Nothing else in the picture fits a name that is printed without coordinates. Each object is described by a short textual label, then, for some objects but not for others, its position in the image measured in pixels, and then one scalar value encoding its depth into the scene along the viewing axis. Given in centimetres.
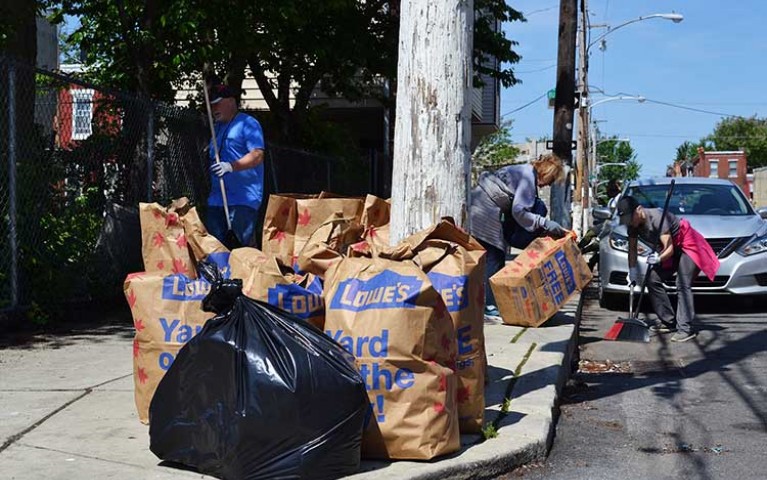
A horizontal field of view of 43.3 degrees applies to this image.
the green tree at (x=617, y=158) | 12644
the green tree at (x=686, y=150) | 13662
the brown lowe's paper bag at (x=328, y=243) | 480
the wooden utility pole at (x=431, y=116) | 548
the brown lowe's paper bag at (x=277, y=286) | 448
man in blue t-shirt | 683
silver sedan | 1081
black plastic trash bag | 395
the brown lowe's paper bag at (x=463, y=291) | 474
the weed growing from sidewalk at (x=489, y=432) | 492
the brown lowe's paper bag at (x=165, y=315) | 467
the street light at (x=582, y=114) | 3033
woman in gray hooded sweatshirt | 883
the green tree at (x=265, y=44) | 1181
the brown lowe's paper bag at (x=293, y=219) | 538
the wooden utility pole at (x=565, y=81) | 1606
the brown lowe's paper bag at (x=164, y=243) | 490
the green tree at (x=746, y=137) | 11169
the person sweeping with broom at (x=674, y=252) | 915
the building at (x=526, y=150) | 6639
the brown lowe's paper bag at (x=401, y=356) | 429
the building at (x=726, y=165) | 10025
